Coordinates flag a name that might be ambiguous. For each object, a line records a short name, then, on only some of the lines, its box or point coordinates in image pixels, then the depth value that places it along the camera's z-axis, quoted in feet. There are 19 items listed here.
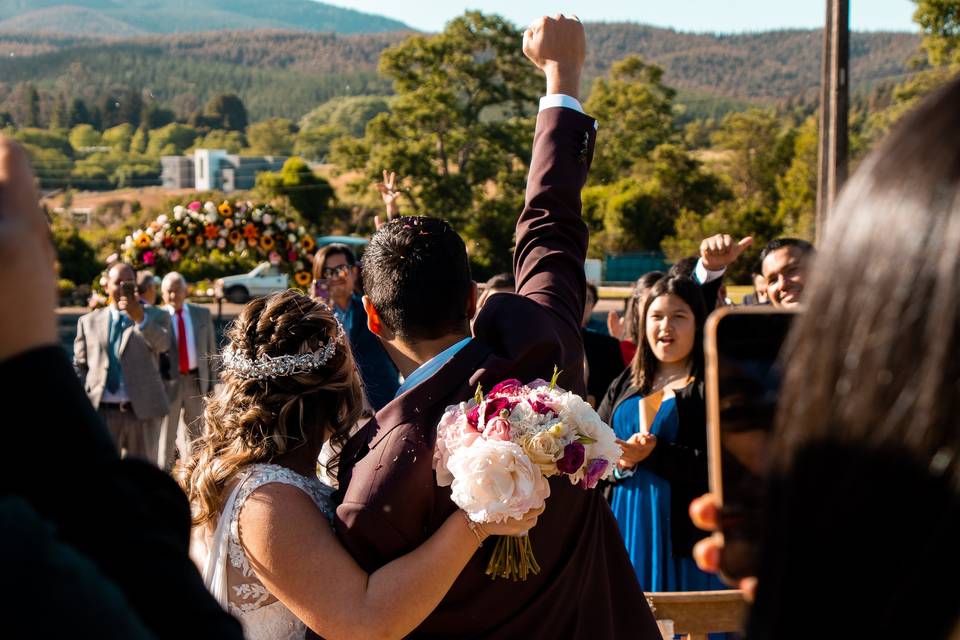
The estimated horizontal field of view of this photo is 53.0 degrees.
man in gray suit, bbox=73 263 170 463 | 28.55
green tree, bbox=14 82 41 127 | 501.56
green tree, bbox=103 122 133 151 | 490.49
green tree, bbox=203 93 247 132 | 570.46
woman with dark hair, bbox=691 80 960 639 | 2.62
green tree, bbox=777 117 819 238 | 135.85
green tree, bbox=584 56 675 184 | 213.46
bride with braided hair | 6.77
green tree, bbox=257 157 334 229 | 193.77
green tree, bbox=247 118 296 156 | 467.52
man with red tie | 31.14
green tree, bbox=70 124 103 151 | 461.78
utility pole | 39.78
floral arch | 38.22
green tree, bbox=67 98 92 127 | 507.71
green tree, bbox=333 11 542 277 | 154.51
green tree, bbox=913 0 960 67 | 96.84
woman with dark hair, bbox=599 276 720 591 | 13.53
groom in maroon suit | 6.98
